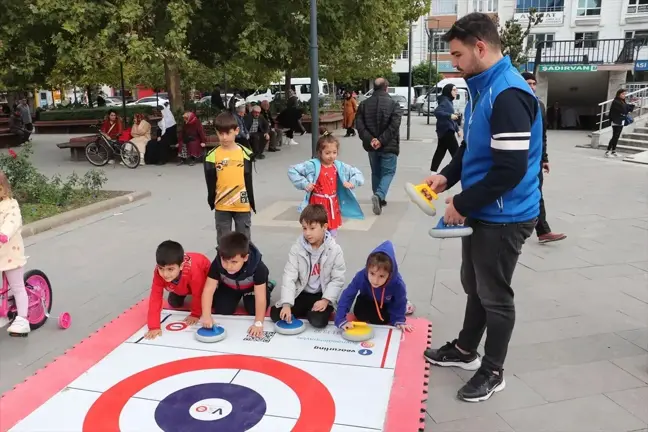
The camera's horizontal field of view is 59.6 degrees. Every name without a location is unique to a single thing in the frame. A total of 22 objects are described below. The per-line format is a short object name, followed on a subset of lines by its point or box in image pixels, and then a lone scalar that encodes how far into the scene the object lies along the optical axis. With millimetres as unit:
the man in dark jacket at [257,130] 14566
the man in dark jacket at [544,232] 6672
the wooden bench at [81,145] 14435
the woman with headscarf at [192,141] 13664
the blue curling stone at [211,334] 3994
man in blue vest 2855
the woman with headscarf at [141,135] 13906
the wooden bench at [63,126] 24125
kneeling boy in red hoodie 4027
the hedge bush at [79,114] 24766
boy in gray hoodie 4270
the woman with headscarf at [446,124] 10653
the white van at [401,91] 42306
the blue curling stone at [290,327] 4125
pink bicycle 4242
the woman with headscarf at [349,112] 21500
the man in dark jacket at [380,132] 8234
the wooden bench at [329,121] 22531
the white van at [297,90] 39375
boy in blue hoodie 4020
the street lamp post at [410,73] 19541
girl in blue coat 5441
